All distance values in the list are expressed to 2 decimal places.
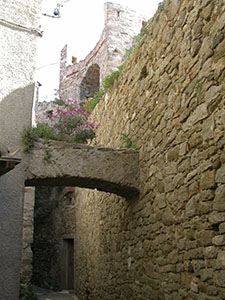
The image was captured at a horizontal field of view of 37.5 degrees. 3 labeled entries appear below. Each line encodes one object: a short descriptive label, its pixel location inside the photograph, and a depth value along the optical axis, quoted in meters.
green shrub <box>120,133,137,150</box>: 4.47
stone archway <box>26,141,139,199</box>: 3.92
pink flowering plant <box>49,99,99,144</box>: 5.44
